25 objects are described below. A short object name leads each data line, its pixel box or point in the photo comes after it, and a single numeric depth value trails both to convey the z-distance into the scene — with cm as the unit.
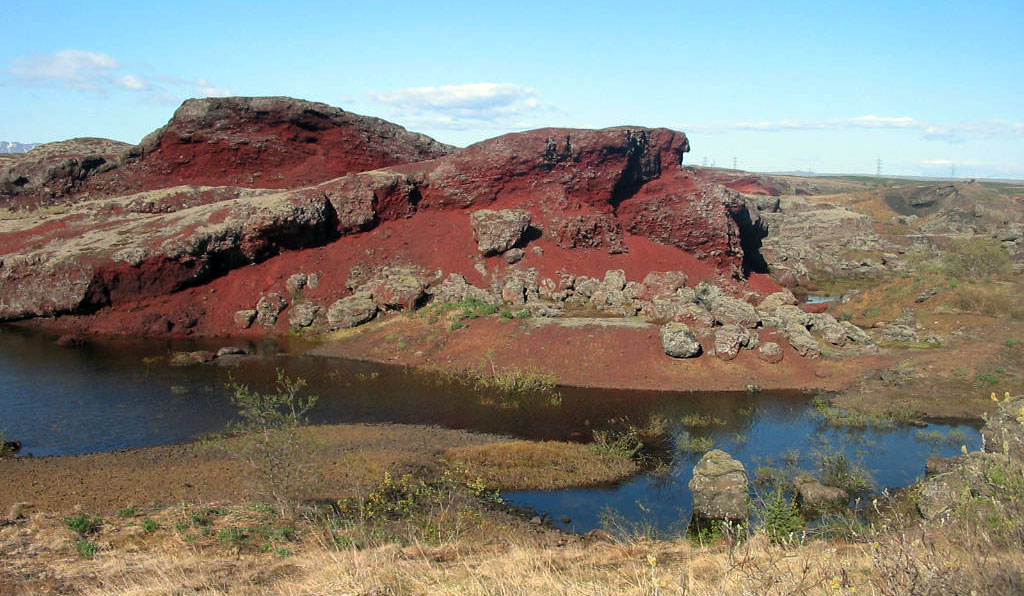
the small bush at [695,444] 1667
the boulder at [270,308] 2891
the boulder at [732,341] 2286
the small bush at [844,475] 1398
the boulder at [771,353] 2275
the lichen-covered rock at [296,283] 2998
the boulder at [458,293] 2906
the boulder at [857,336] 2428
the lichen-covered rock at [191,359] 2425
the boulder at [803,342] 2336
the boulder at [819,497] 1301
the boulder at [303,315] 2866
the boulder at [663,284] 2955
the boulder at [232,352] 2519
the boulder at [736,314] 2478
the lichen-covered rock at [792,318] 2524
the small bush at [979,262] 3453
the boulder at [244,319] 2881
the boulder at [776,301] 2940
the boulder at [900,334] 2525
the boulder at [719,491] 1239
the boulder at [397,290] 2841
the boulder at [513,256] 3112
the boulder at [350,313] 2828
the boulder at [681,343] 2270
